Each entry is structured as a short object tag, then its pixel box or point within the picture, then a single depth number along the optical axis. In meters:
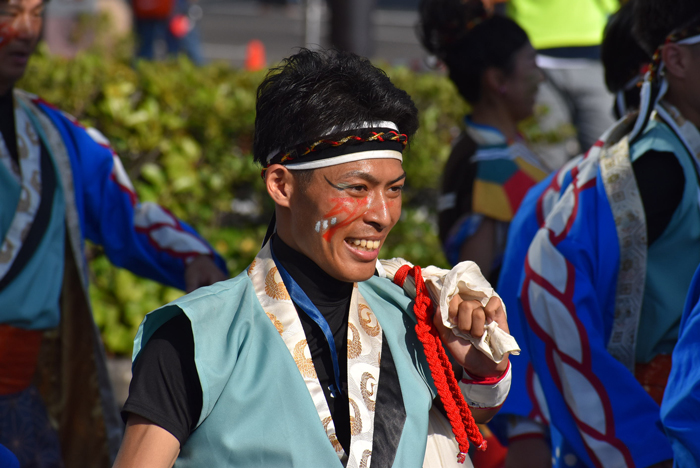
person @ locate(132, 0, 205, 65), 17.77
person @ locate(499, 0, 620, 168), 10.24
